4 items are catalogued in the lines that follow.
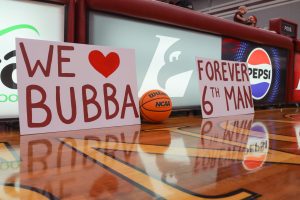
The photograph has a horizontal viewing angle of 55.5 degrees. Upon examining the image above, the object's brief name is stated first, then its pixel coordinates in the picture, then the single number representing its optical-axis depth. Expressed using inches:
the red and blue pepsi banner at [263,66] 84.2
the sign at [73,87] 40.5
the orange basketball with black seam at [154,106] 54.8
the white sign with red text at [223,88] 62.7
